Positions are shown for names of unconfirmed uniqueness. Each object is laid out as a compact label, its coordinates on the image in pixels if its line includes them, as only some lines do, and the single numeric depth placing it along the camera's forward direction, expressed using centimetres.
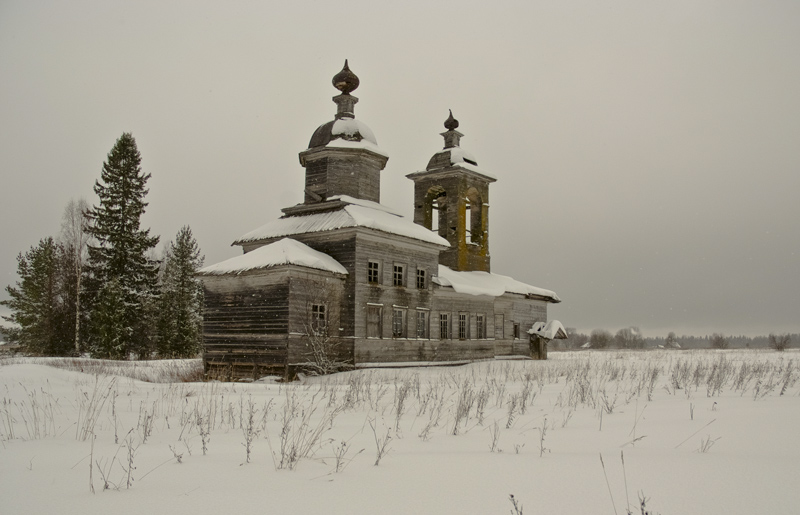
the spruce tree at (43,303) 3281
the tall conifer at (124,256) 3129
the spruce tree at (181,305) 3553
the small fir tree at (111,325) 3014
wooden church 1964
